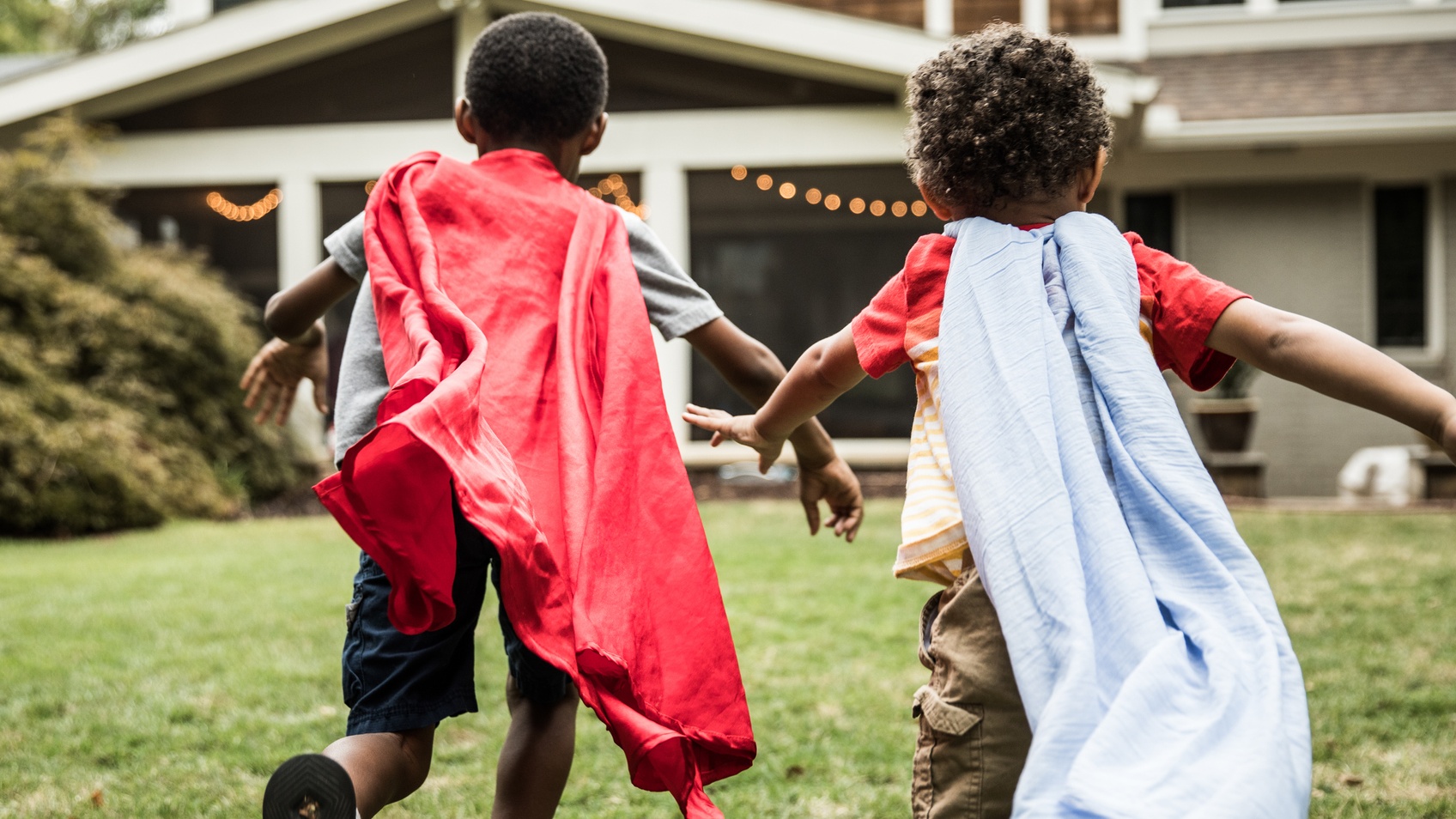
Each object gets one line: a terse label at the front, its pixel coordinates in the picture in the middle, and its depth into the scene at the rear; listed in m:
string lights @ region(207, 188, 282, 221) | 11.27
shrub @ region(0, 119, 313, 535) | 8.15
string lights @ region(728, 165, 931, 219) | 10.79
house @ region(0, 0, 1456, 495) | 10.47
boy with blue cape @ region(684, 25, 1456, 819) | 1.49
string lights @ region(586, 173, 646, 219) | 10.93
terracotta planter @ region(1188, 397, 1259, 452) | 9.85
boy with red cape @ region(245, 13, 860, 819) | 1.85
